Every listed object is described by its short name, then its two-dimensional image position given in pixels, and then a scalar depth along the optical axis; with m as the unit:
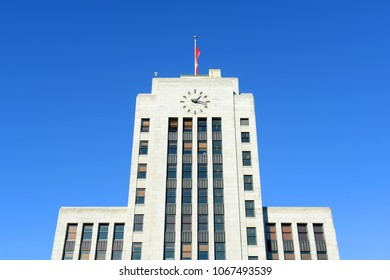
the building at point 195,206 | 47.78
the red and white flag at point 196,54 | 63.68
